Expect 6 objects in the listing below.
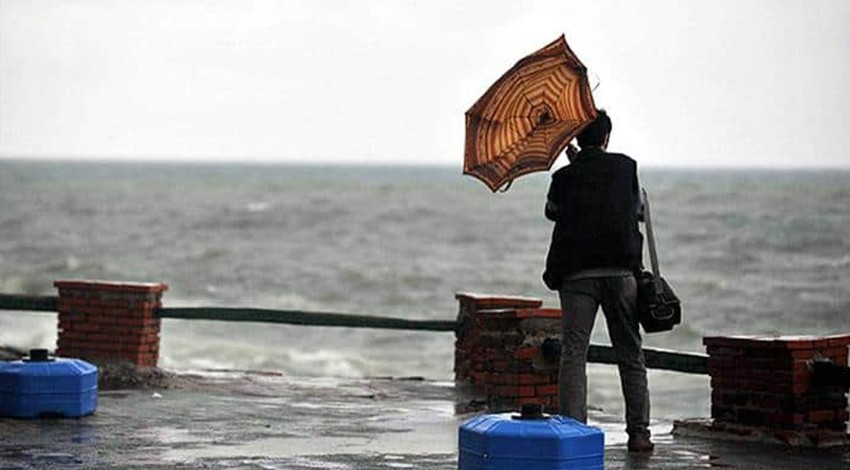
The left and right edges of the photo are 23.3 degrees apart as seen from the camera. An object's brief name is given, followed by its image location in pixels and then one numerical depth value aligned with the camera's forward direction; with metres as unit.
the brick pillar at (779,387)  11.97
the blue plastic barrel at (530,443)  9.12
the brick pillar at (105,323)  15.87
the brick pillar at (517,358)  13.78
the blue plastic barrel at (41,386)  12.60
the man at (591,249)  11.05
